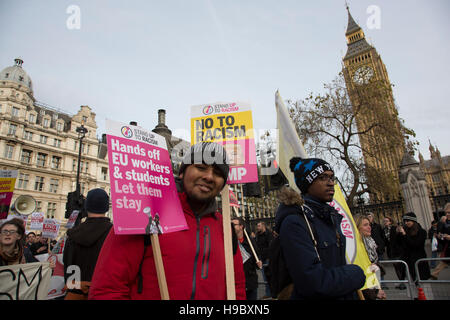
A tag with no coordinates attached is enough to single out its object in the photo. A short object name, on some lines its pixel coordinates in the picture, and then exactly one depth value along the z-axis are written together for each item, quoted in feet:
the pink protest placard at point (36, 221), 31.72
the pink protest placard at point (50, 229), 23.17
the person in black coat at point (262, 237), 24.80
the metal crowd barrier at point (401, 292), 16.02
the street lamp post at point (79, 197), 21.19
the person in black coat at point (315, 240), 5.31
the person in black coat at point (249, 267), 14.36
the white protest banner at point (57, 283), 10.09
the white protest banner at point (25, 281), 9.11
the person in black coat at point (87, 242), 8.29
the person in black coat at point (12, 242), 9.75
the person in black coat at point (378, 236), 23.07
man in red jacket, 4.54
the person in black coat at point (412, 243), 20.99
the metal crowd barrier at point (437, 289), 16.89
